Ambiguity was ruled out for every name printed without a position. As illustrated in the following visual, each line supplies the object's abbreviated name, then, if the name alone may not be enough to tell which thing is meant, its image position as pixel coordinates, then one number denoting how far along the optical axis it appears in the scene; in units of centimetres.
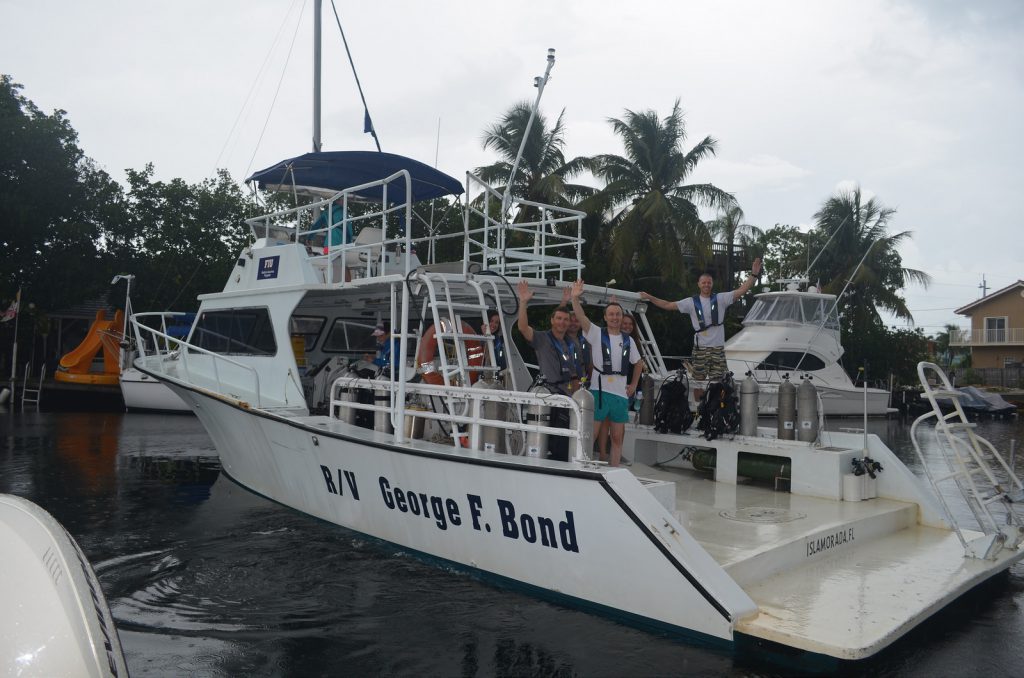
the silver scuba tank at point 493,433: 587
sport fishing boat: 2455
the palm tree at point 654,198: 2469
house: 4259
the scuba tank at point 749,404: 729
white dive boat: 460
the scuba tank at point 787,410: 714
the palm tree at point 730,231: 3156
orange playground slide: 2300
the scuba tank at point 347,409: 720
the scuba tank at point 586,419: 522
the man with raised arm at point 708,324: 770
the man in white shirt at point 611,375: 654
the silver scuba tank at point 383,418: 684
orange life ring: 699
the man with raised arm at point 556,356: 631
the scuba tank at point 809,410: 700
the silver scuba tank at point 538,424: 553
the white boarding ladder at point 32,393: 2215
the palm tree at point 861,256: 3381
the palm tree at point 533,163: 2523
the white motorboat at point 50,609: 277
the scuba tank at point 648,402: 826
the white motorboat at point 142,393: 2153
